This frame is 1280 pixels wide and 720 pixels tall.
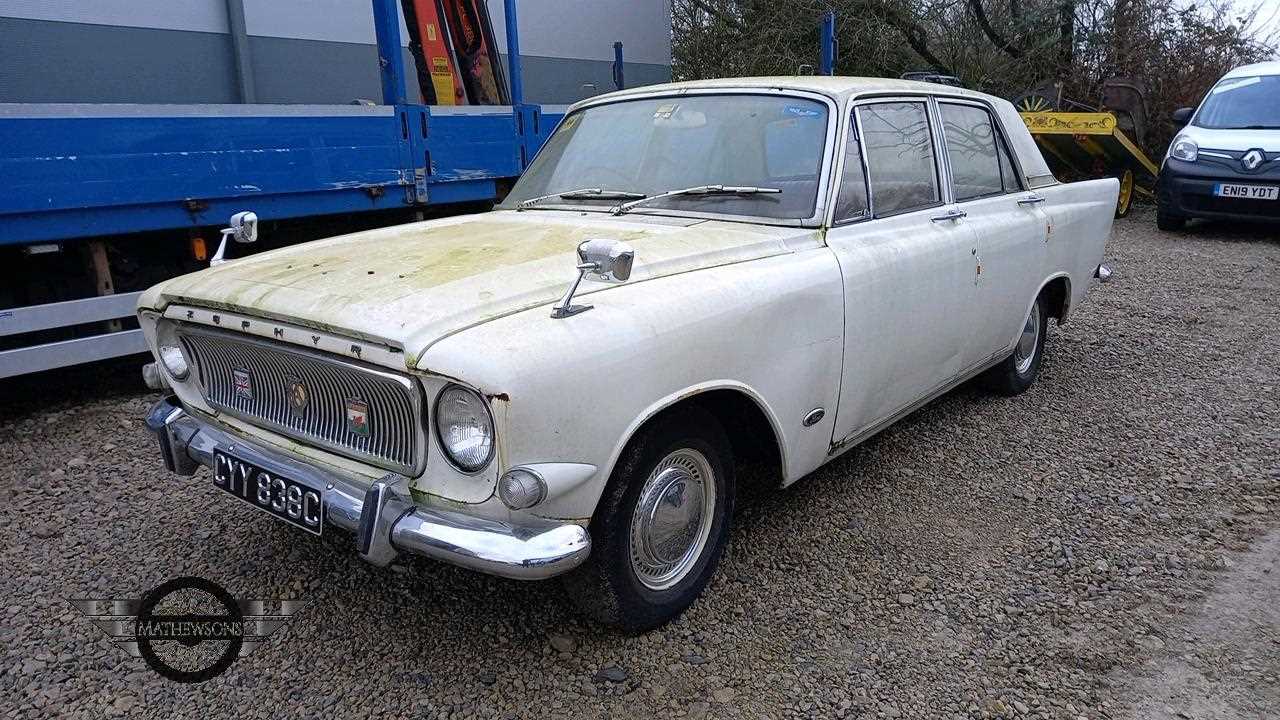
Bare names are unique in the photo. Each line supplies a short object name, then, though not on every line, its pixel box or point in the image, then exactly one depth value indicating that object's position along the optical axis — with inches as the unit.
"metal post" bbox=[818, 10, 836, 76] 381.1
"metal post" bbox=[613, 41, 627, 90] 364.3
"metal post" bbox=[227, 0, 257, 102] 297.1
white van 355.3
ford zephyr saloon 82.4
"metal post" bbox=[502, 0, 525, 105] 254.7
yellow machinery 429.1
